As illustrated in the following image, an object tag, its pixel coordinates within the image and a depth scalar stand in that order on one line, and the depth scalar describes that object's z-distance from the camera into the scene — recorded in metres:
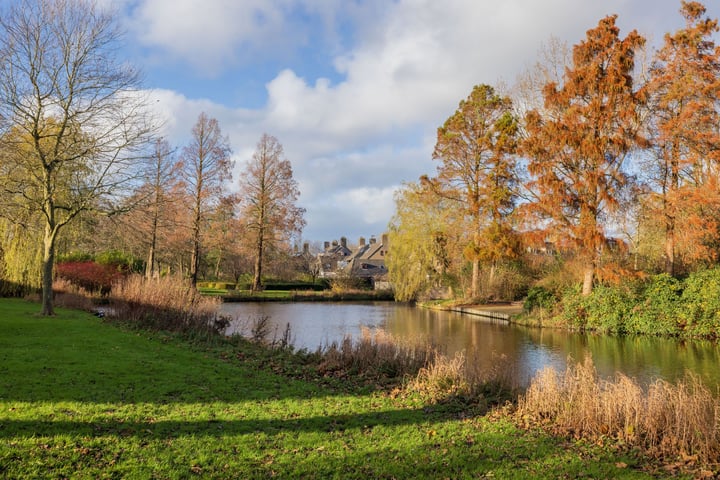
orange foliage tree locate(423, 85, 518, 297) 28.27
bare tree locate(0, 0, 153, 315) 14.44
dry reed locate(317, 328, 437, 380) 9.68
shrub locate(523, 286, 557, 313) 22.76
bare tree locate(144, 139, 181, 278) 28.80
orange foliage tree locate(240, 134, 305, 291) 37.78
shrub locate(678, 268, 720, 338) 17.11
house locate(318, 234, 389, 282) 59.14
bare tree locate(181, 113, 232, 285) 33.12
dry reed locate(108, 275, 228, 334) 14.42
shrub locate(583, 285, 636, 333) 19.66
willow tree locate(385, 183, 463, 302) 32.69
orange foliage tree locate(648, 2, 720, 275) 19.78
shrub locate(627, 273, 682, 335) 18.33
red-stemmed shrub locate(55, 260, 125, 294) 22.64
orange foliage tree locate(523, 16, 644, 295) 21.12
